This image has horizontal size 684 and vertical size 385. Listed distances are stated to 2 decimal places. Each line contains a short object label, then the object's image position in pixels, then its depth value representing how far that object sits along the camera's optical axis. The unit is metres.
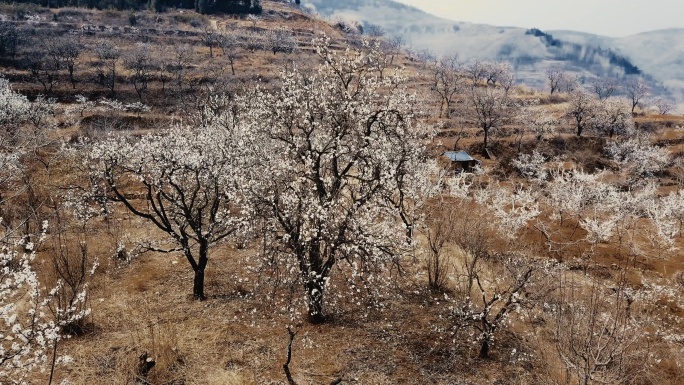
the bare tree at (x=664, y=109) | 128.51
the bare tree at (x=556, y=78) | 131.18
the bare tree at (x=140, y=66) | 89.12
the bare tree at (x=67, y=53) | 89.37
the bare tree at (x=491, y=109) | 78.50
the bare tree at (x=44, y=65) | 88.66
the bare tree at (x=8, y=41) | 97.44
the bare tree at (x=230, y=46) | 116.94
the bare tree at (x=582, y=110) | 88.31
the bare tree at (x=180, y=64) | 90.12
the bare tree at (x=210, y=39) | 125.76
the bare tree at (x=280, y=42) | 132.12
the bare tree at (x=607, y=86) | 133.25
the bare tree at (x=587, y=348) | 8.67
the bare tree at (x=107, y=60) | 92.75
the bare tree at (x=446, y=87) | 103.28
